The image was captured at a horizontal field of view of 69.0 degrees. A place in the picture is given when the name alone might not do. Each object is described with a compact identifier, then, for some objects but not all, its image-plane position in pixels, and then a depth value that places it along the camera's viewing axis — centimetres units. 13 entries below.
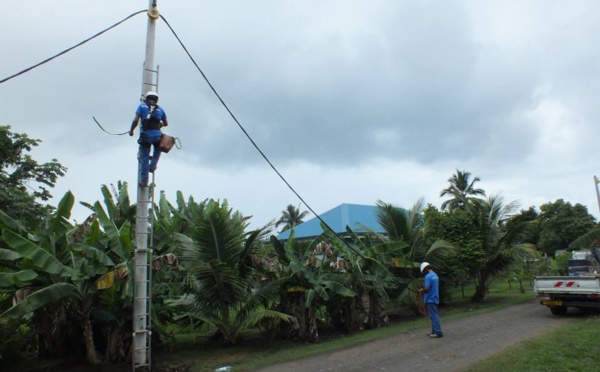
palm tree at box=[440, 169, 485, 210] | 4847
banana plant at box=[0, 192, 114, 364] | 688
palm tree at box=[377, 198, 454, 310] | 1438
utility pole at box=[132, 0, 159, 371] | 681
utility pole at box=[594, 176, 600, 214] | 2391
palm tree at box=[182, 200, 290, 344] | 928
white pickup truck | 1204
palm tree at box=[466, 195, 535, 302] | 1712
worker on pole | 709
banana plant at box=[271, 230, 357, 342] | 1045
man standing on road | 985
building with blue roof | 3331
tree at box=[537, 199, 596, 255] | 4181
